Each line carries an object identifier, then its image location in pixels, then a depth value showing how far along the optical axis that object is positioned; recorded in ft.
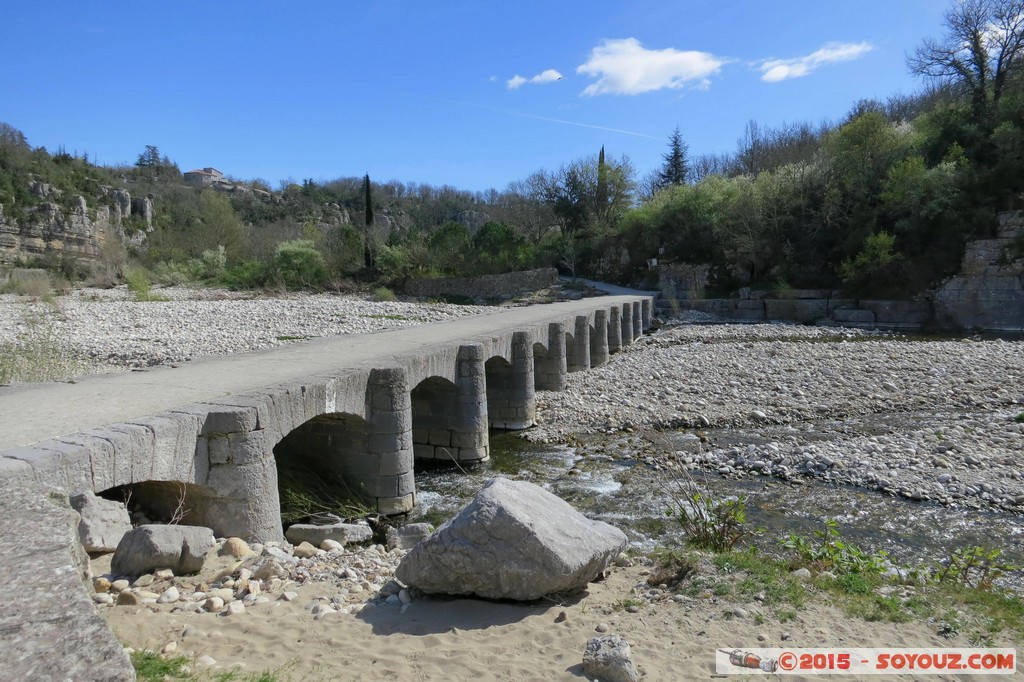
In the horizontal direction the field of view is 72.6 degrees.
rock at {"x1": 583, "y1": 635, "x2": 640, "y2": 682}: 12.64
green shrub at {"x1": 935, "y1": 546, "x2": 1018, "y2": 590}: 18.60
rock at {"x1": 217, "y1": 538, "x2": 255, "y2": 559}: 18.71
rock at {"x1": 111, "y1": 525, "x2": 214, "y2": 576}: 15.87
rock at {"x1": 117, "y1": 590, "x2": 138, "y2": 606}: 14.49
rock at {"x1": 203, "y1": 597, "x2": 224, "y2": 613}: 14.97
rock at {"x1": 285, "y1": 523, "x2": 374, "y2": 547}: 24.11
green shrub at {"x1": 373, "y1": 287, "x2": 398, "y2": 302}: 126.41
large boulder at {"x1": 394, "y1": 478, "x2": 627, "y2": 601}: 15.30
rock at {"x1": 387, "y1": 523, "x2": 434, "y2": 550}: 23.25
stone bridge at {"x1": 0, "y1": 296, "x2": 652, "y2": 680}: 8.67
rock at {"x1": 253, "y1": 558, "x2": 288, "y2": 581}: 17.17
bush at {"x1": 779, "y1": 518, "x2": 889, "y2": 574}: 18.98
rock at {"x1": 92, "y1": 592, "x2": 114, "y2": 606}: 14.07
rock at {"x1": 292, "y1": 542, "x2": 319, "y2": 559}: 20.51
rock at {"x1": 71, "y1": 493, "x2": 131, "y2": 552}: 16.05
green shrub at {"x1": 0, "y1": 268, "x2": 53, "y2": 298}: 113.19
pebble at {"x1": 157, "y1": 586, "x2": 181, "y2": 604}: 15.06
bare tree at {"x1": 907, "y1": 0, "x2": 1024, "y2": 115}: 109.09
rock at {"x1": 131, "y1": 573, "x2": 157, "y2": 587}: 15.52
